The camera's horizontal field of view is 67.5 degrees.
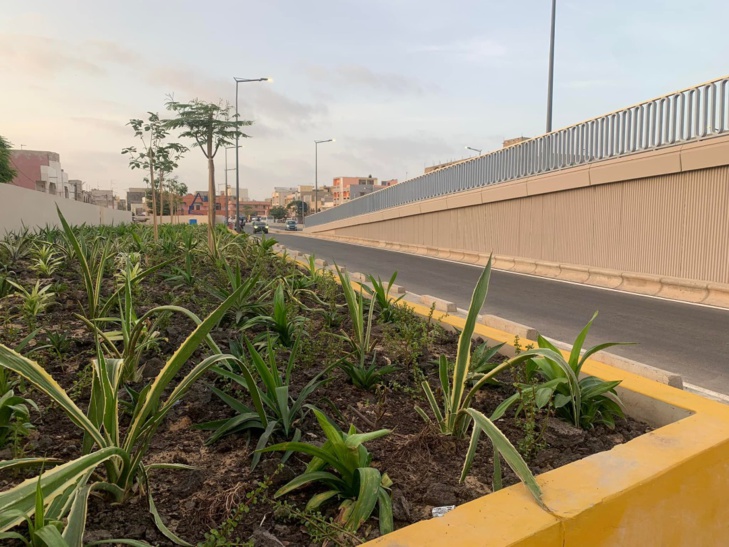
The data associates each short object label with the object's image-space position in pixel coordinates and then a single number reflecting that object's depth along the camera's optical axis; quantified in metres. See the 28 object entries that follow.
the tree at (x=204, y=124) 12.46
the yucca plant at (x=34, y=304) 3.97
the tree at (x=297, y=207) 134.45
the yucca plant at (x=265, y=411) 2.28
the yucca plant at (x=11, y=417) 2.15
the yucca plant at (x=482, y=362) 3.10
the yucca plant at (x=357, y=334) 3.45
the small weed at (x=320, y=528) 1.63
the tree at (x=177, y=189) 36.64
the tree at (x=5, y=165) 33.17
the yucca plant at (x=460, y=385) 2.38
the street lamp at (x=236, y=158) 32.97
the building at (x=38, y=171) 54.50
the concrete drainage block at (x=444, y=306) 5.88
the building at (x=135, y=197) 120.56
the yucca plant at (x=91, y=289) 3.35
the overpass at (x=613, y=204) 10.96
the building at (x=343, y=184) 154.73
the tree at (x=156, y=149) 14.30
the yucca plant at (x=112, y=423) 1.62
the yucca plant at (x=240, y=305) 4.16
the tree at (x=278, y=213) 147.62
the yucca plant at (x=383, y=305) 4.70
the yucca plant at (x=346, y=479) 1.76
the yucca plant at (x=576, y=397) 2.59
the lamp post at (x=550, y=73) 17.55
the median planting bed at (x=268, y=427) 1.74
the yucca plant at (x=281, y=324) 3.76
